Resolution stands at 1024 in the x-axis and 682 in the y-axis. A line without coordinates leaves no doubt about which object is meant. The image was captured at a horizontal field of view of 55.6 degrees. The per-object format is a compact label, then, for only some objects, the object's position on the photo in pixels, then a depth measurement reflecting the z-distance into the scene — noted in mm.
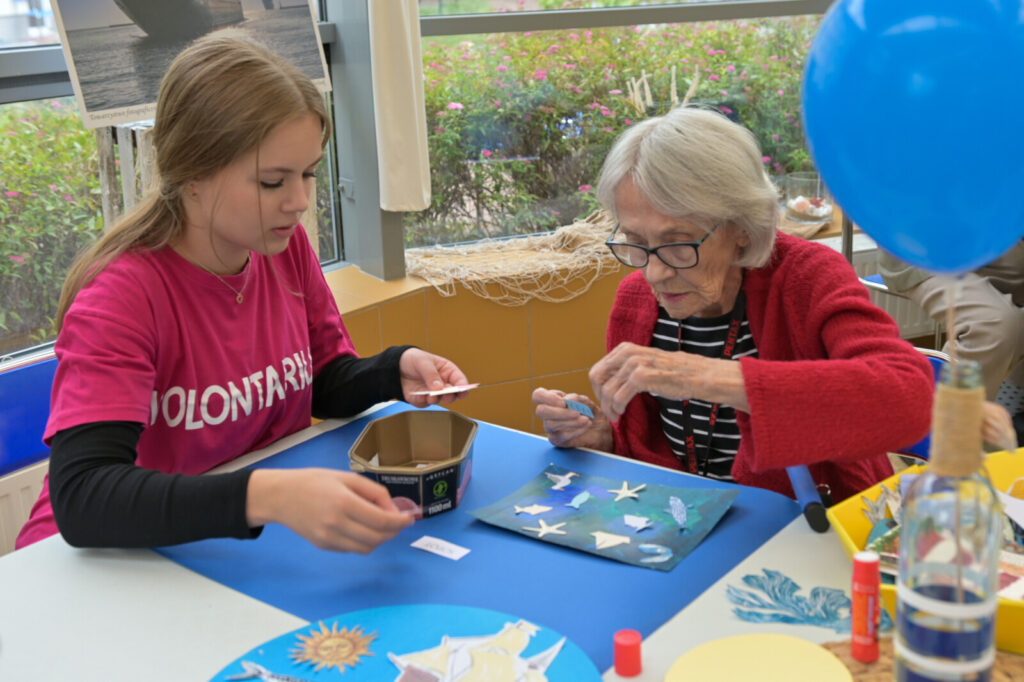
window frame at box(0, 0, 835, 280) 3164
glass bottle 672
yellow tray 969
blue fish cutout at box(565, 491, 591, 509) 1415
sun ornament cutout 1047
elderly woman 1319
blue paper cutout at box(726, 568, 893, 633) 1093
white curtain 2994
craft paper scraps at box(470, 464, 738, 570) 1272
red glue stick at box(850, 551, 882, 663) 969
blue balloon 870
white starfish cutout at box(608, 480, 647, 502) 1438
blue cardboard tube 1290
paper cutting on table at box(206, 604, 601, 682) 1017
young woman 1255
